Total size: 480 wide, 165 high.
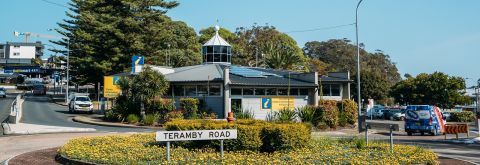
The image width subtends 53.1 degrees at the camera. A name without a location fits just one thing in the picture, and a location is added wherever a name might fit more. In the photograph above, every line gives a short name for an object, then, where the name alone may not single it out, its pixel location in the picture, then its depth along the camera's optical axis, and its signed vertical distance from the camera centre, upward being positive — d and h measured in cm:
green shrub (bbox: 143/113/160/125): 3200 -149
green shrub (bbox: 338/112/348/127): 3406 -156
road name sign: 1270 -101
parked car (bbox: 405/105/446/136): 2897 -134
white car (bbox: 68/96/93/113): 4166 -65
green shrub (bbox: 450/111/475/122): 5028 -191
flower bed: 1241 -161
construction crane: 5802 +770
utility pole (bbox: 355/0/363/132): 3045 +176
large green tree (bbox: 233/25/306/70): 6239 +848
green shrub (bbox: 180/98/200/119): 3341 -58
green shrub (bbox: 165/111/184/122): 3231 -117
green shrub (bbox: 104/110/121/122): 3475 -134
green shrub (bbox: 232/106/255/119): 3145 -104
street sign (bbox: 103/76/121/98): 3875 +85
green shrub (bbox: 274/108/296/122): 3037 -111
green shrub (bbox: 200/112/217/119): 3306 -123
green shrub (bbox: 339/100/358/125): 3478 -88
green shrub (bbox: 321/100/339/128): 3219 -114
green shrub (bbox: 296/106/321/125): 3191 -107
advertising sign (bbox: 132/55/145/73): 4052 +296
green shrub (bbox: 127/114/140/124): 3306 -148
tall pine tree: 5572 +730
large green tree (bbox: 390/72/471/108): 6241 +107
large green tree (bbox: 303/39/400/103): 7812 +723
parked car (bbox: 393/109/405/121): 5225 -195
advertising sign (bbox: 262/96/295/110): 3612 -39
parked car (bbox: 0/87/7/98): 6762 +54
